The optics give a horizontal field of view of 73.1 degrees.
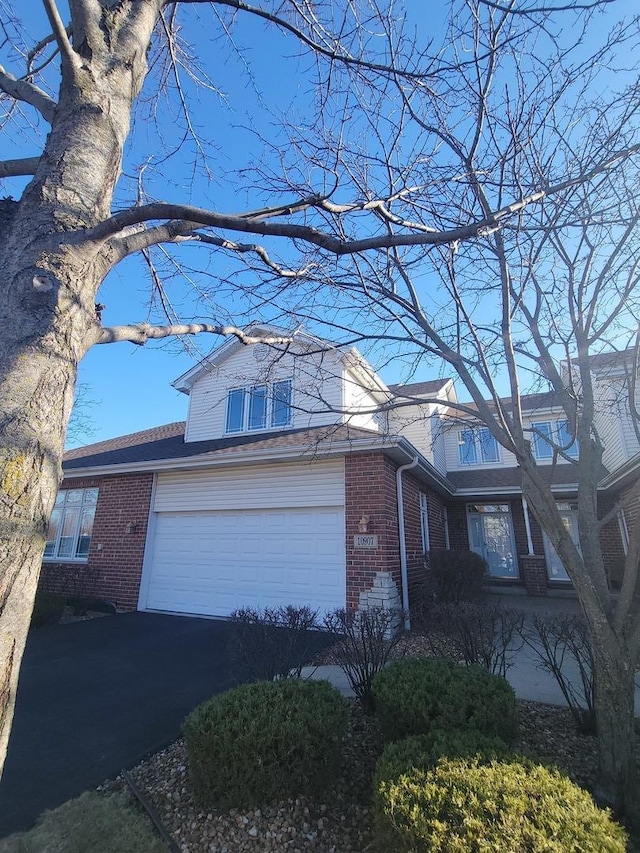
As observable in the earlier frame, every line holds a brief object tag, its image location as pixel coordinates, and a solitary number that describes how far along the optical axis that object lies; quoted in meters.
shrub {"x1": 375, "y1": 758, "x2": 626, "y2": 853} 1.67
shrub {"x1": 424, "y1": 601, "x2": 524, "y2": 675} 4.48
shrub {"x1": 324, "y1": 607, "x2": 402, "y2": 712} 4.15
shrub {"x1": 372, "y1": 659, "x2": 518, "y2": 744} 2.93
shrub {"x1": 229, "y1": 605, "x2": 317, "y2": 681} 4.30
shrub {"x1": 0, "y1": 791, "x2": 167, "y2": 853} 2.38
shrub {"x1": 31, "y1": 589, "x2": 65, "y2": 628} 8.28
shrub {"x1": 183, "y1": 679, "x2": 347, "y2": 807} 2.61
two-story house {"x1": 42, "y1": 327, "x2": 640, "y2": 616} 7.86
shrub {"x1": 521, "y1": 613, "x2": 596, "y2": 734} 3.69
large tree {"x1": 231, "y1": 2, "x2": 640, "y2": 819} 3.00
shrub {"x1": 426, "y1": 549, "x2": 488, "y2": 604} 9.13
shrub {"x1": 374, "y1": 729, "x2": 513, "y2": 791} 2.22
